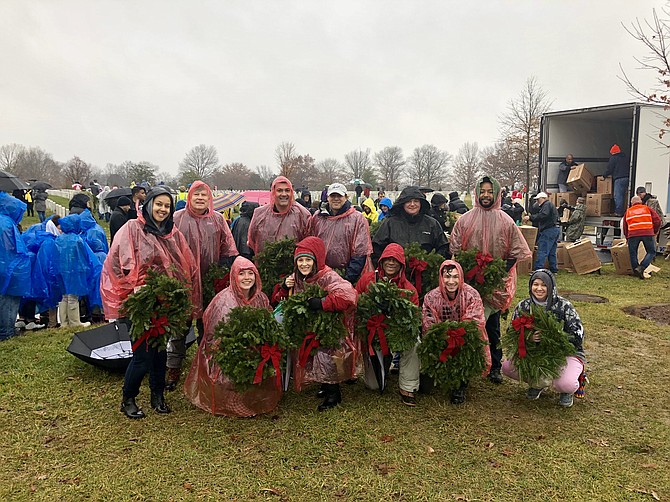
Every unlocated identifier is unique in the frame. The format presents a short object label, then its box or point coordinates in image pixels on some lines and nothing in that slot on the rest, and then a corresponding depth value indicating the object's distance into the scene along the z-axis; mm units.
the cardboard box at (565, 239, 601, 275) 10820
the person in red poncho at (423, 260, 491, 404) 4484
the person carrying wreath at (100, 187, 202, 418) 3977
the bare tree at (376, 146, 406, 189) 68875
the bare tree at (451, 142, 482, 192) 59719
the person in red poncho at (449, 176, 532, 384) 4906
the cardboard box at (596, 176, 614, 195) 12492
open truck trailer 11008
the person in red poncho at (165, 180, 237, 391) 4797
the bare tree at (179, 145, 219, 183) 64438
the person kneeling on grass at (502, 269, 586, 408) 4352
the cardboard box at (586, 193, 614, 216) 12477
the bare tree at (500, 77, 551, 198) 24738
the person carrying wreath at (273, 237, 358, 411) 4359
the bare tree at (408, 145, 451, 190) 67250
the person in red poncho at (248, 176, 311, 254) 4914
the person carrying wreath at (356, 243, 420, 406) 4504
